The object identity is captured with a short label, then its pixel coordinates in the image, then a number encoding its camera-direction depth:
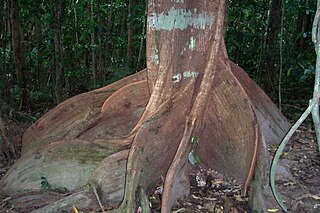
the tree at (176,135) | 3.07
